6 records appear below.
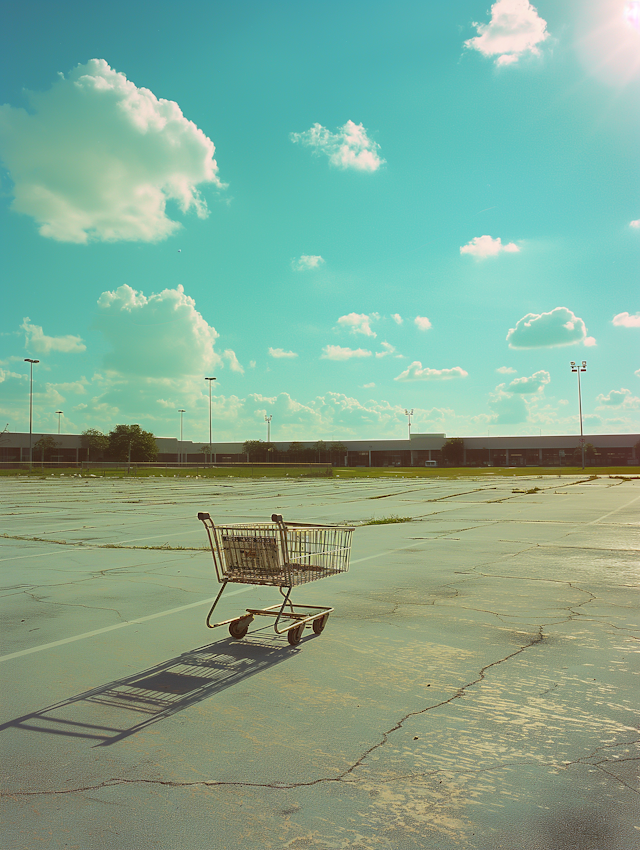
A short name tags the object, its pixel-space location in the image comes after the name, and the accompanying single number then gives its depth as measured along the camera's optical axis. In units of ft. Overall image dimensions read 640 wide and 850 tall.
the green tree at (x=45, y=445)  353.51
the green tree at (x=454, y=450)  431.02
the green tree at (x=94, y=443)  381.40
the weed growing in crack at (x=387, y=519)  56.85
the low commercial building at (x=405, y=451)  389.13
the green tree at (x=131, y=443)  373.40
